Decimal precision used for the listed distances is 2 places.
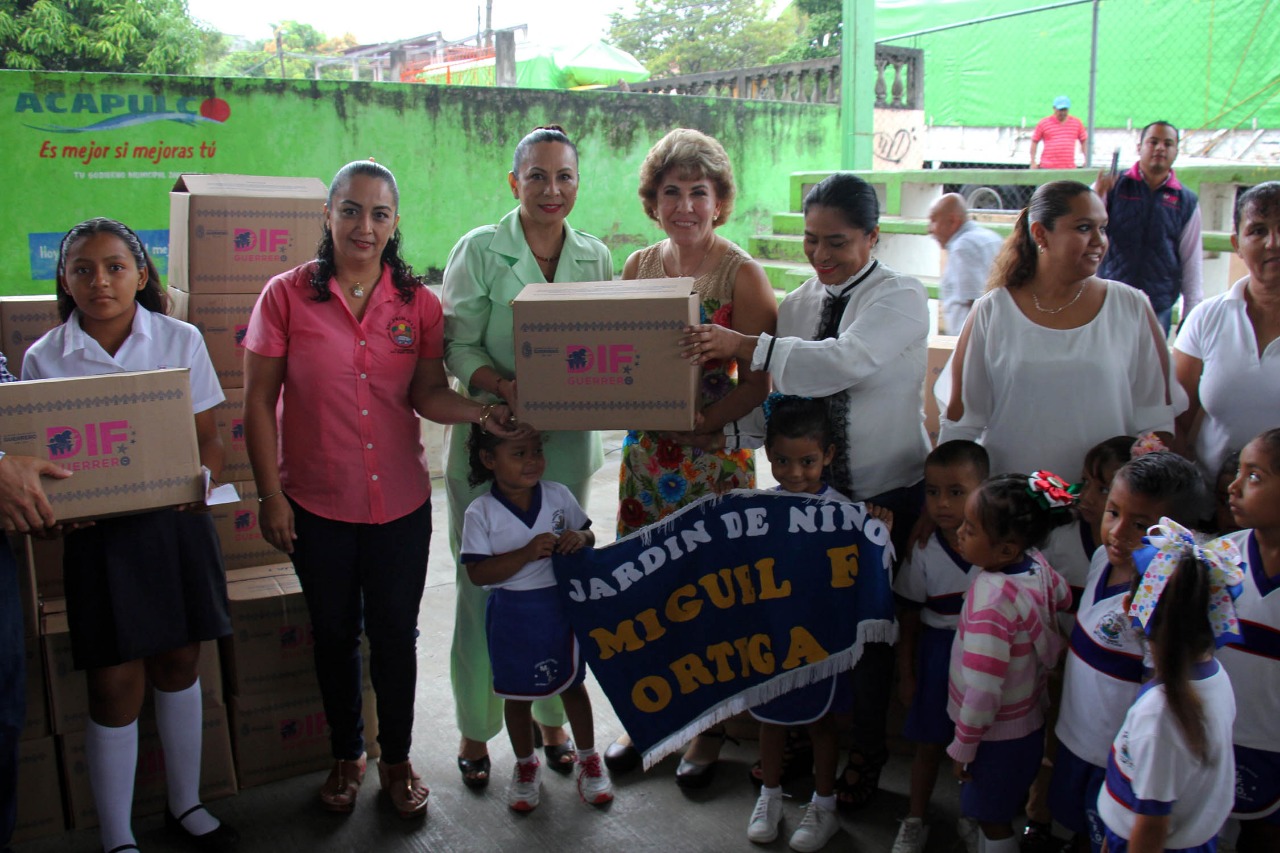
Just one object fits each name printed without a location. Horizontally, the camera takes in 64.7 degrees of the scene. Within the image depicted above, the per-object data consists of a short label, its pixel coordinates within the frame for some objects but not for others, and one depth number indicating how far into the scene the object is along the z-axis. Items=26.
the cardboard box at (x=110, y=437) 2.13
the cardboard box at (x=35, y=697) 2.63
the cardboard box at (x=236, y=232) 2.97
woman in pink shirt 2.50
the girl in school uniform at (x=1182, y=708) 1.75
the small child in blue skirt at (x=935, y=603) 2.45
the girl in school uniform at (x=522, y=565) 2.62
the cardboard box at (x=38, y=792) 2.65
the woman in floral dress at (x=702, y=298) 2.71
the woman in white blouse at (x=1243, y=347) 2.46
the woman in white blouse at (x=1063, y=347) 2.49
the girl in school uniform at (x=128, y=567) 2.33
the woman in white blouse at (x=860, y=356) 2.46
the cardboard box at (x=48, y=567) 2.88
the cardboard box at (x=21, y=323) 2.84
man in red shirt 8.92
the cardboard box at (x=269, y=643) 2.86
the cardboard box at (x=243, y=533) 3.14
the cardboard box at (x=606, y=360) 2.30
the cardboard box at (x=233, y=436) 3.13
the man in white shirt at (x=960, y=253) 5.67
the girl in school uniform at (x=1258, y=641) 2.03
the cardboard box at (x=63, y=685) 2.65
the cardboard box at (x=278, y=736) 2.89
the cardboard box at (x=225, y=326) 3.03
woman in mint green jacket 2.71
